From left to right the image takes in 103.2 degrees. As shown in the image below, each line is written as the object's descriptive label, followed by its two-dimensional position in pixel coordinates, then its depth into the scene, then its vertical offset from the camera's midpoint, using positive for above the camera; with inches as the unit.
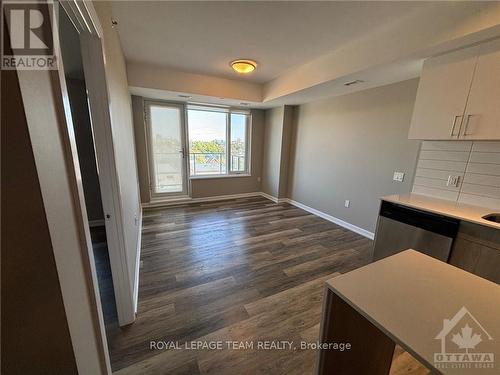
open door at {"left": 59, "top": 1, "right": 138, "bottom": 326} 42.9 -2.2
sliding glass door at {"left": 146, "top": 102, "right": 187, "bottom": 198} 166.6 -3.8
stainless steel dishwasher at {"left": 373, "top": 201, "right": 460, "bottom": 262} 68.7 -29.8
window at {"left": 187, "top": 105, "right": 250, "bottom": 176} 182.7 +5.0
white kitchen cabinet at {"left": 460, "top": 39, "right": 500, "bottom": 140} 62.4 +18.4
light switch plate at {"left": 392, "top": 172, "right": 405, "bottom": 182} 109.7 -13.5
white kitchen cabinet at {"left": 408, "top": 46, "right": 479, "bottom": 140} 68.7 +21.7
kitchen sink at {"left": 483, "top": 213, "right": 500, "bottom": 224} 69.2 -21.4
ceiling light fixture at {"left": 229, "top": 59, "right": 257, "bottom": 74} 107.4 +44.3
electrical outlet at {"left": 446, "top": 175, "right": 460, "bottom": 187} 82.9 -11.0
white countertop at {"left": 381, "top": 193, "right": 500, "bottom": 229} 63.9 -19.8
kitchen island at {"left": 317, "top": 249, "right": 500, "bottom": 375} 23.6 -22.8
